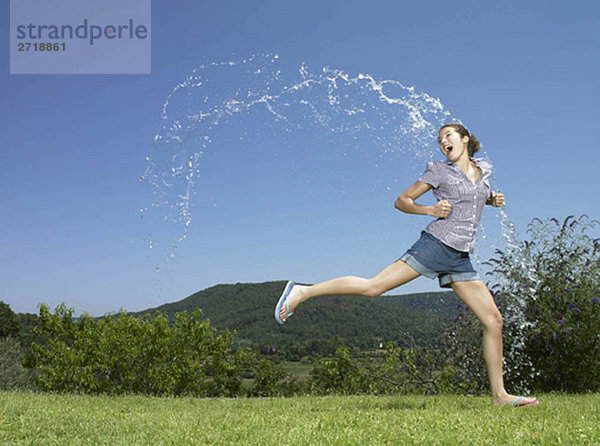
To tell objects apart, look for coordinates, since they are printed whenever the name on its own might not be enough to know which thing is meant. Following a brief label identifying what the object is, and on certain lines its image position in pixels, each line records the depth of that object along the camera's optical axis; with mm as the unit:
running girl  4258
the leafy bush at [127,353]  7539
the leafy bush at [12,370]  9859
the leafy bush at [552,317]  6172
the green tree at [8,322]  13977
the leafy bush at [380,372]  7980
